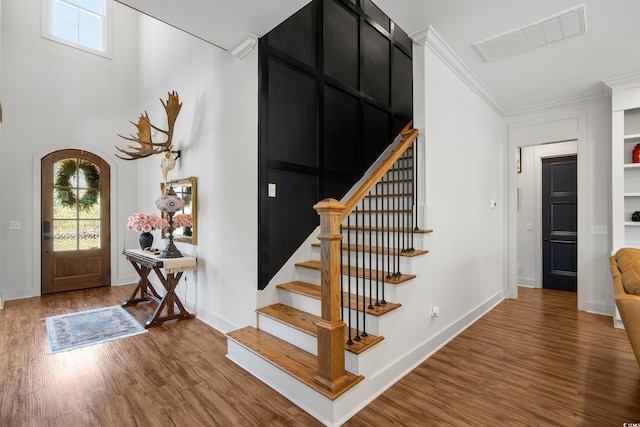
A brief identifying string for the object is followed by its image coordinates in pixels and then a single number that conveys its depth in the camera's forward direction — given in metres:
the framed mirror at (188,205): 3.66
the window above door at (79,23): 4.98
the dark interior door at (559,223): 5.10
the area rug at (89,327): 2.99
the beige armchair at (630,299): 1.40
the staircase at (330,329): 1.88
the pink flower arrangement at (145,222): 3.77
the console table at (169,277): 3.41
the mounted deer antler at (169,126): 3.88
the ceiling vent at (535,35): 2.41
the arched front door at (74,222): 4.86
